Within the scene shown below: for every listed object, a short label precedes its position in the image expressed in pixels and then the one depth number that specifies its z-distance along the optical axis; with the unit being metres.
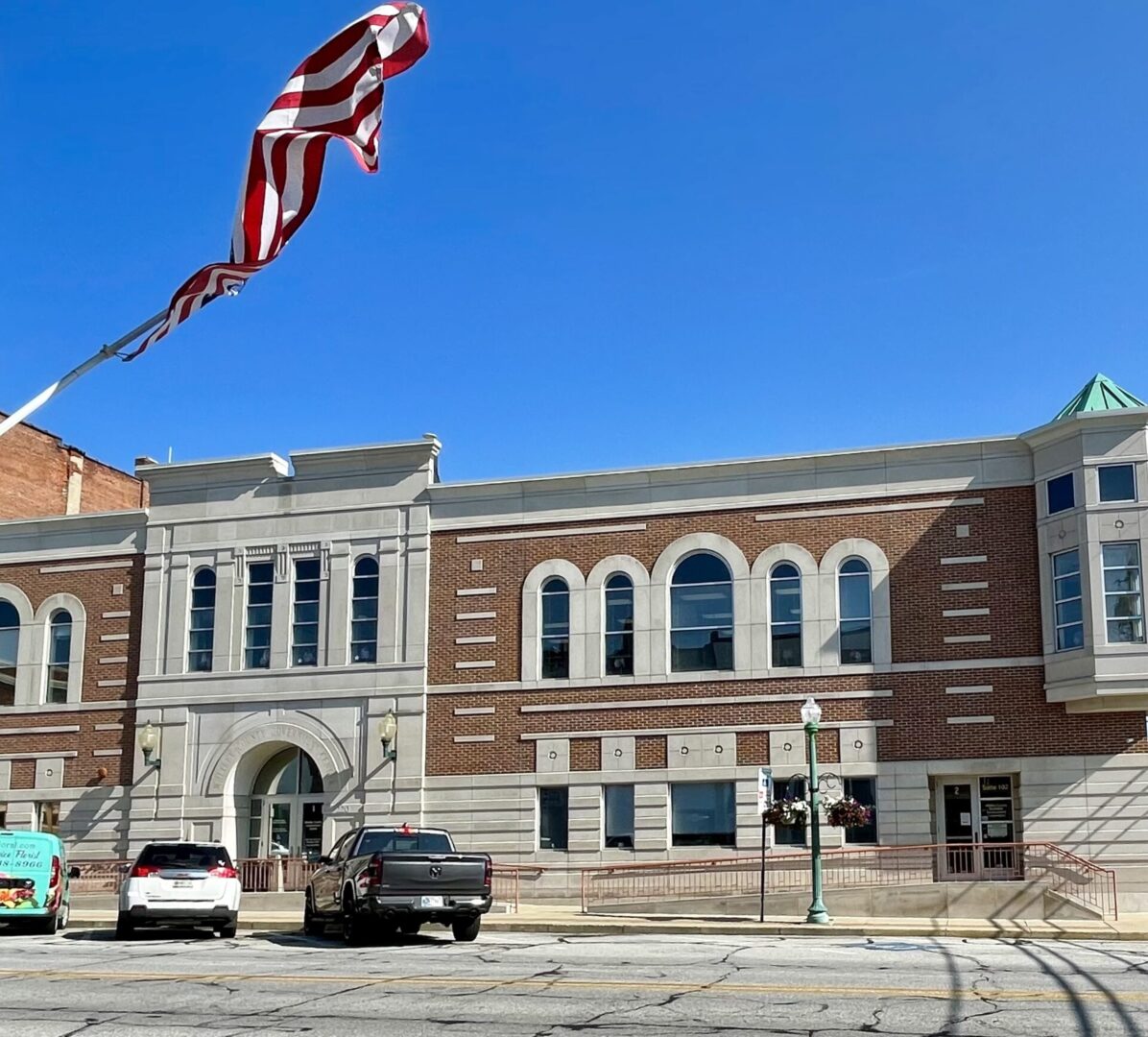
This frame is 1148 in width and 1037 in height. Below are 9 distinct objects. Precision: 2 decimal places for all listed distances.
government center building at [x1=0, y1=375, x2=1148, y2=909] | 30.84
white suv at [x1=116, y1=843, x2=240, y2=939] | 23.31
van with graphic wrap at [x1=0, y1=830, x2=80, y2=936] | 24.23
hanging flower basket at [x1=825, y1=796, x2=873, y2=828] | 28.78
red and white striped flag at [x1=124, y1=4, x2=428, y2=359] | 16.89
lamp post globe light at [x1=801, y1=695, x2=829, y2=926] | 26.02
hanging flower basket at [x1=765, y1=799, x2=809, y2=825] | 28.40
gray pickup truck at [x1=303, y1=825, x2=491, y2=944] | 21.41
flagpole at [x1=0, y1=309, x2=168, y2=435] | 17.08
